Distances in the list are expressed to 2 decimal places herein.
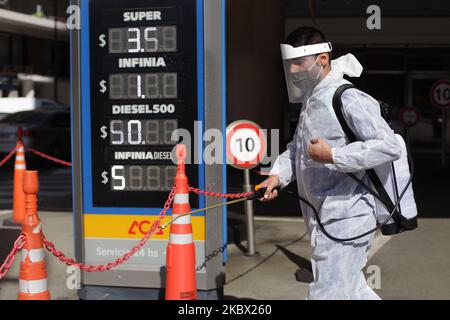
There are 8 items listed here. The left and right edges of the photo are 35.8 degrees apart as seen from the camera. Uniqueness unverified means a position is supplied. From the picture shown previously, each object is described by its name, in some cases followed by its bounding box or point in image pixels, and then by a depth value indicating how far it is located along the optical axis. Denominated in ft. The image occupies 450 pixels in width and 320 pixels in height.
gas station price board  17.62
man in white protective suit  11.35
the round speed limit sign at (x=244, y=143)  22.29
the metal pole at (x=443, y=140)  57.71
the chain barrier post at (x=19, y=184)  30.25
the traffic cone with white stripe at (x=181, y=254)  15.05
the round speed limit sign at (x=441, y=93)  54.08
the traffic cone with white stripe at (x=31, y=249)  12.92
